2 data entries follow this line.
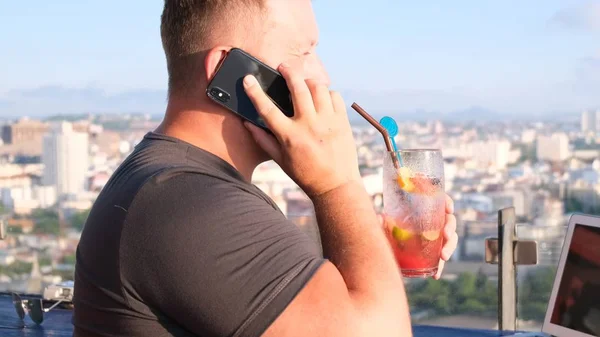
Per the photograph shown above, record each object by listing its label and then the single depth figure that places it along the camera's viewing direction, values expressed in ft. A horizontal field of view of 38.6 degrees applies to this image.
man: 3.22
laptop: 7.04
